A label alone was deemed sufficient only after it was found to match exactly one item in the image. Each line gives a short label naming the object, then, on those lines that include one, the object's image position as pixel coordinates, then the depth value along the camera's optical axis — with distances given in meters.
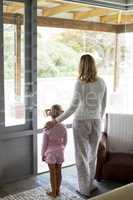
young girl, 3.24
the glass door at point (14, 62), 3.64
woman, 3.21
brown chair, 3.53
